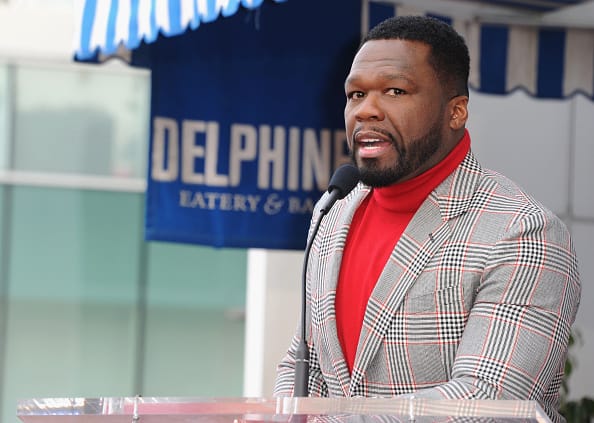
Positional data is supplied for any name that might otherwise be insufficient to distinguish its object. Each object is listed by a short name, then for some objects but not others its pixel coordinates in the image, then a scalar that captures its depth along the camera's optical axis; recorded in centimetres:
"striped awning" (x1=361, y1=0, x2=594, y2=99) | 1255
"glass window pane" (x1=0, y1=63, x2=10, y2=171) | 1839
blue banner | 1273
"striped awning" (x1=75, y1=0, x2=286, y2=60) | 941
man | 554
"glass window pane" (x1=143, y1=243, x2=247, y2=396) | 1905
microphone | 606
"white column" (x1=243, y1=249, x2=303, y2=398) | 1583
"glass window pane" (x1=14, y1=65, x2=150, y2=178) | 1855
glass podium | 431
